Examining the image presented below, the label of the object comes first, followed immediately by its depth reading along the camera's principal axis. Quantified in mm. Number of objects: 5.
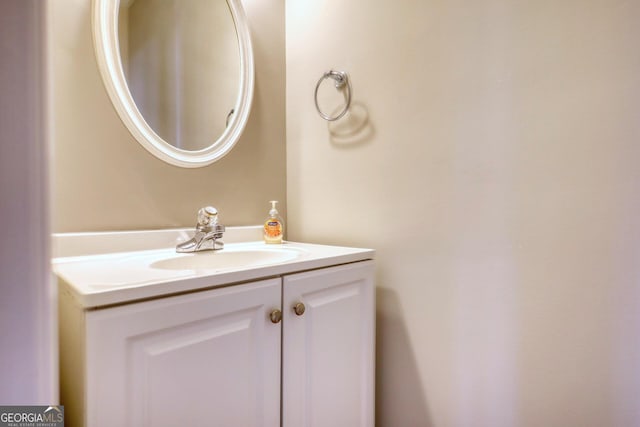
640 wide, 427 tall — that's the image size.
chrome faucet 979
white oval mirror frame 889
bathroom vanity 505
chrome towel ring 1141
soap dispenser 1175
